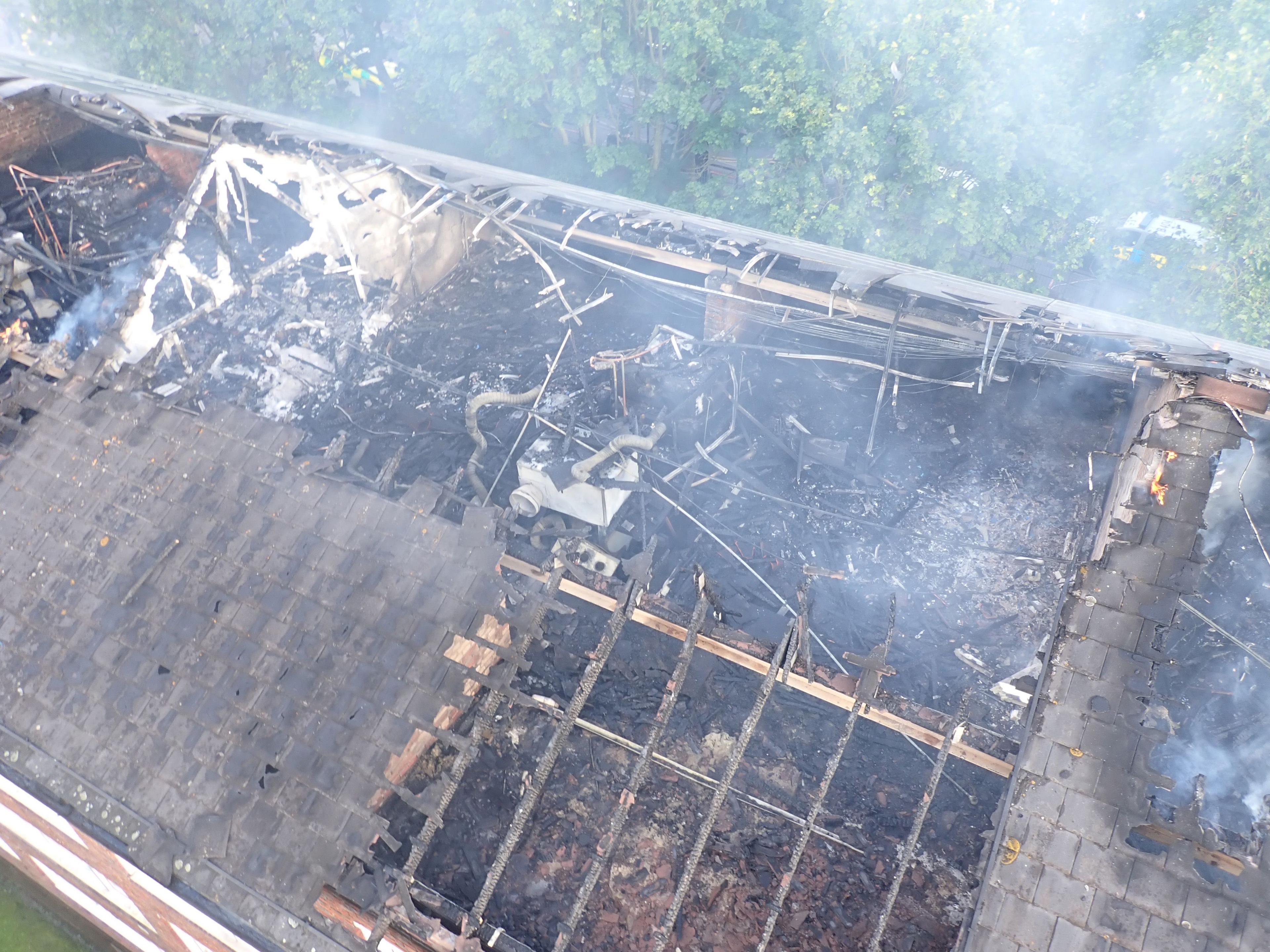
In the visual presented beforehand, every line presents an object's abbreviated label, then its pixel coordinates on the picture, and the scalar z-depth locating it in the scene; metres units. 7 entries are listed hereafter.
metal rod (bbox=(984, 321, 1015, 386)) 9.66
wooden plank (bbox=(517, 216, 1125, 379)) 10.08
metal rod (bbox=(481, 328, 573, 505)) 10.73
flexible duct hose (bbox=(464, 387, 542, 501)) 10.56
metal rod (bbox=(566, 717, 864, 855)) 7.27
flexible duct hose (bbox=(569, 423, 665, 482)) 9.90
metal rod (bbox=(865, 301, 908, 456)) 10.42
